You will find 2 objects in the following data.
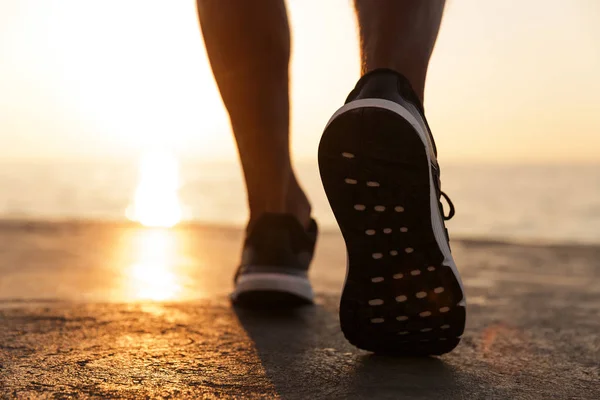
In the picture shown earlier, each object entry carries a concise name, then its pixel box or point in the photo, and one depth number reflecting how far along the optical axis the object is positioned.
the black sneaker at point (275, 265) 1.40
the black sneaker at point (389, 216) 0.90
